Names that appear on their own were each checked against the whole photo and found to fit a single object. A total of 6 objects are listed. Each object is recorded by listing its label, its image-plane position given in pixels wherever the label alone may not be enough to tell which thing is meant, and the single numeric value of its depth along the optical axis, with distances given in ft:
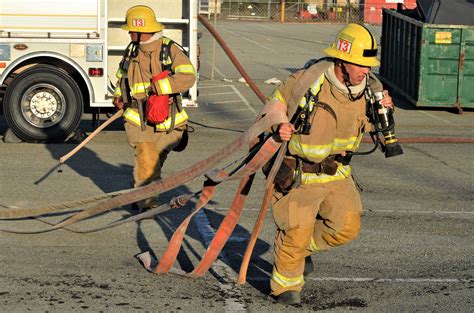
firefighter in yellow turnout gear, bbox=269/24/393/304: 21.39
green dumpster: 57.93
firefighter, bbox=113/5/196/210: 29.71
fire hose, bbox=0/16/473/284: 21.84
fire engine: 43.78
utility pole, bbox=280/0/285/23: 164.78
